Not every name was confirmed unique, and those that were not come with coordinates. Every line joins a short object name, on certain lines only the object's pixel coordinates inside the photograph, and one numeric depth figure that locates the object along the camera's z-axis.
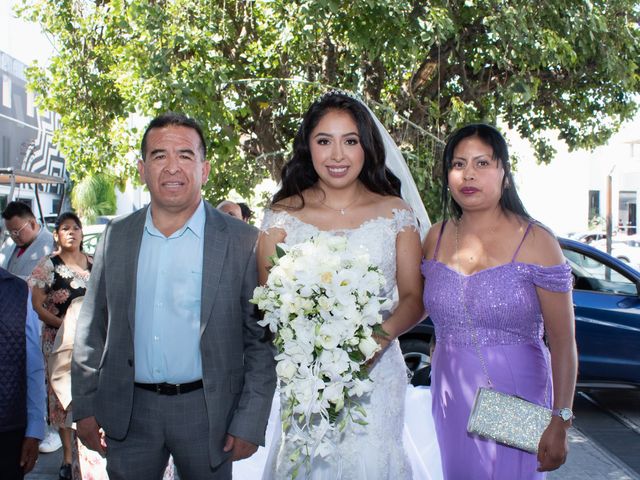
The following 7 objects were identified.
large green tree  8.77
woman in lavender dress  3.20
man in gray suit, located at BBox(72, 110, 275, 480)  3.21
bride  3.49
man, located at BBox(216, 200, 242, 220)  7.71
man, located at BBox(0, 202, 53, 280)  8.07
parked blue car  7.86
